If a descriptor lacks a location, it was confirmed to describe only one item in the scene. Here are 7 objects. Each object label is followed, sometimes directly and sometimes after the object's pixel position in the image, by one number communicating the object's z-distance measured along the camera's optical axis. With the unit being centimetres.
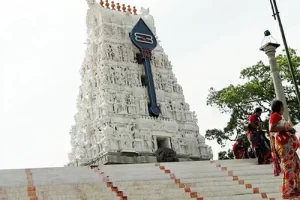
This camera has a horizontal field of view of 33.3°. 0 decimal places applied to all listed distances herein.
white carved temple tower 2817
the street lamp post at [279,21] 1409
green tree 2908
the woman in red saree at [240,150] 1733
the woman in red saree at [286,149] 880
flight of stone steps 1127
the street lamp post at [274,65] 1662
